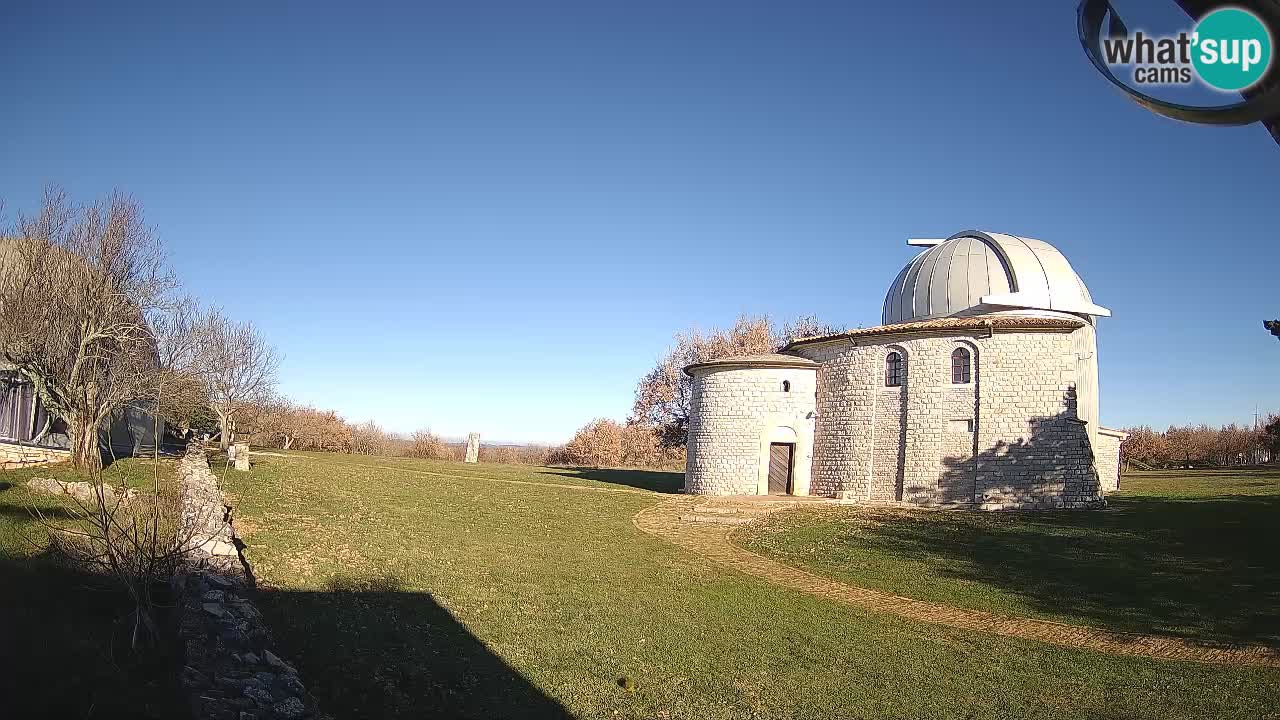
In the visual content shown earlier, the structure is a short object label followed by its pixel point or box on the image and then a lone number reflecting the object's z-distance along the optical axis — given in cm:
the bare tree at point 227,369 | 2641
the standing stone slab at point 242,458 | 2102
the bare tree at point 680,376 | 4641
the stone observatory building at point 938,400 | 2223
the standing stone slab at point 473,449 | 4871
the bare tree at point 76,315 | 1628
